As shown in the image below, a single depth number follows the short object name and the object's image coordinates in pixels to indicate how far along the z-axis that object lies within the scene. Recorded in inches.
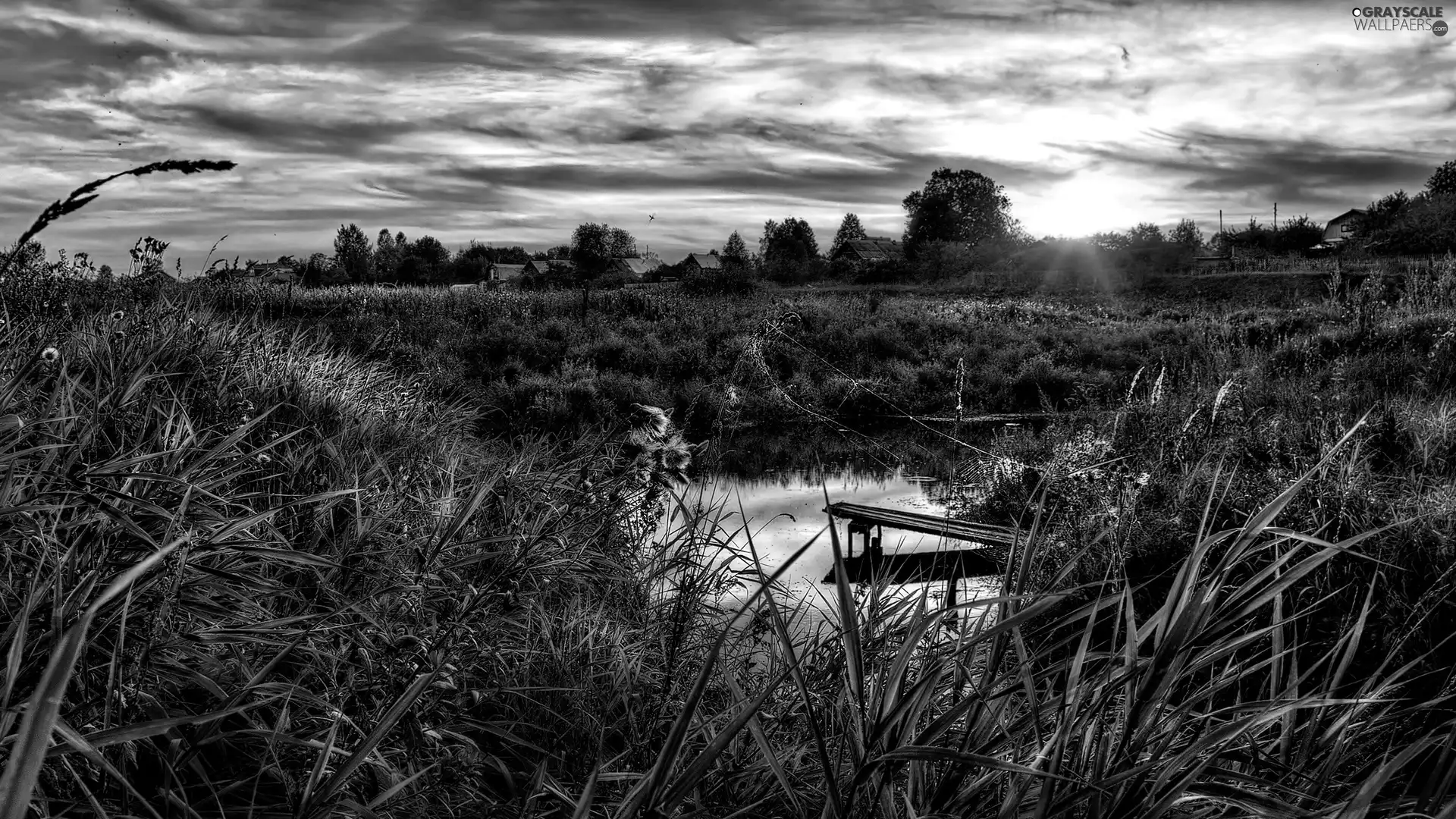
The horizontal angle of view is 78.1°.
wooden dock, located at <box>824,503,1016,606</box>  241.0
